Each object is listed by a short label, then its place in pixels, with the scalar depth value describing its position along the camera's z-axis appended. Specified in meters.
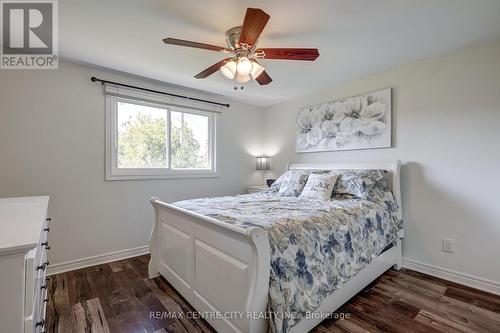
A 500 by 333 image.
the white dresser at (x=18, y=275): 0.79
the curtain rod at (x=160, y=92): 2.67
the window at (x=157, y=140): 2.88
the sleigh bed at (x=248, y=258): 1.29
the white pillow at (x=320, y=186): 2.57
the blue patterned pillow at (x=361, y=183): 2.51
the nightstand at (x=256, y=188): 3.77
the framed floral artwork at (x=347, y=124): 2.81
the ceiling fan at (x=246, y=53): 1.60
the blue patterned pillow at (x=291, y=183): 2.88
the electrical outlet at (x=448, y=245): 2.37
